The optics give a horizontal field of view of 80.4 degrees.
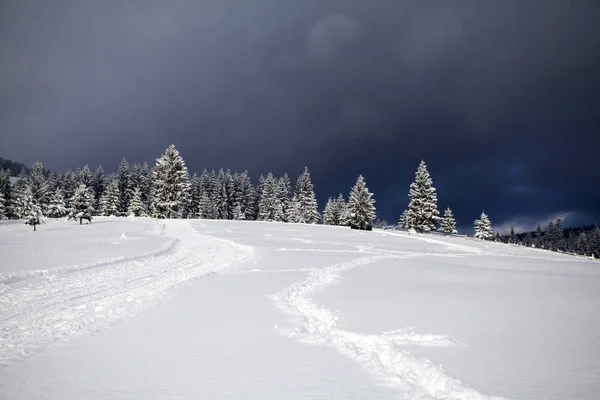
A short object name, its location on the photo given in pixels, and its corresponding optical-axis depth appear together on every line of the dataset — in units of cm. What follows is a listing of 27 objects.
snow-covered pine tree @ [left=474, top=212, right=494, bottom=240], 7181
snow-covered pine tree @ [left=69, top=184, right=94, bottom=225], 5203
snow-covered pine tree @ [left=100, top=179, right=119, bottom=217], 7800
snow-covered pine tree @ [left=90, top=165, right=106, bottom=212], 9735
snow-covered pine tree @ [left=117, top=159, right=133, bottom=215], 8881
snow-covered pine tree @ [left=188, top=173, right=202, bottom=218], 8916
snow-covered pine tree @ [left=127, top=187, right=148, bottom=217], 7638
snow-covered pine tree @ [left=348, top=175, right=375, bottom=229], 6009
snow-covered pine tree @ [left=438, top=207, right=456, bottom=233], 6894
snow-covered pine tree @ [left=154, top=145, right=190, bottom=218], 6103
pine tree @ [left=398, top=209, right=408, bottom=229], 6463
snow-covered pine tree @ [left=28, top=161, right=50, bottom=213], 7889
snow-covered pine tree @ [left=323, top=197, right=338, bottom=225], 8056
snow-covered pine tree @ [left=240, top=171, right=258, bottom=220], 8756
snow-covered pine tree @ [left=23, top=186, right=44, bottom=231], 4772
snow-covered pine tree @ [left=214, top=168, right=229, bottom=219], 8562
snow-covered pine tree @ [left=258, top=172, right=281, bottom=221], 7856
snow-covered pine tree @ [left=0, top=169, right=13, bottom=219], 8279
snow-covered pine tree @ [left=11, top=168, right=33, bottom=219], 7294
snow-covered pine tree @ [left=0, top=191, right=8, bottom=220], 7262
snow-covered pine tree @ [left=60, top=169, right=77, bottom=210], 9350
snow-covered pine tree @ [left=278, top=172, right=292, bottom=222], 8069
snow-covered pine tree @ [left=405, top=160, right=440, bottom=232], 5612
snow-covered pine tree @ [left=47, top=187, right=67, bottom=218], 7254
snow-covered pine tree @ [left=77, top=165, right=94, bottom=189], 9571
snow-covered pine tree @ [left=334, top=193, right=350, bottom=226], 7724
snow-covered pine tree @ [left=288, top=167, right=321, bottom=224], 7600
